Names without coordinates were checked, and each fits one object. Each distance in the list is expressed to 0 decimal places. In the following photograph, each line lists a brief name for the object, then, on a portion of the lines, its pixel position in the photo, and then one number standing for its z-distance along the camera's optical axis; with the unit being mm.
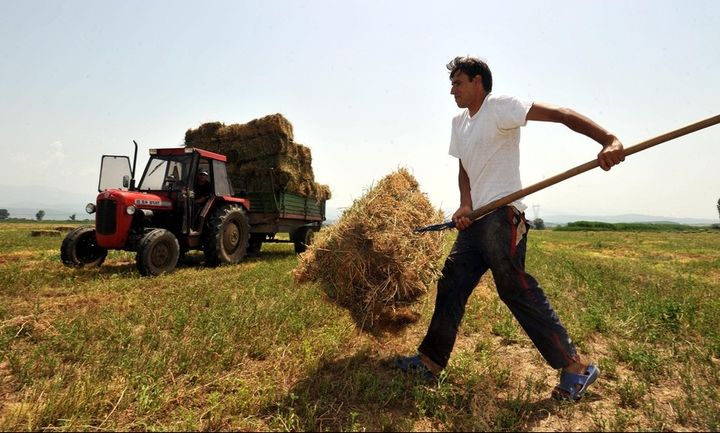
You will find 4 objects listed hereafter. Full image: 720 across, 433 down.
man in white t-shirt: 2664
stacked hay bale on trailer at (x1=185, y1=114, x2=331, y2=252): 9945
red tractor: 6961
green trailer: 9844
